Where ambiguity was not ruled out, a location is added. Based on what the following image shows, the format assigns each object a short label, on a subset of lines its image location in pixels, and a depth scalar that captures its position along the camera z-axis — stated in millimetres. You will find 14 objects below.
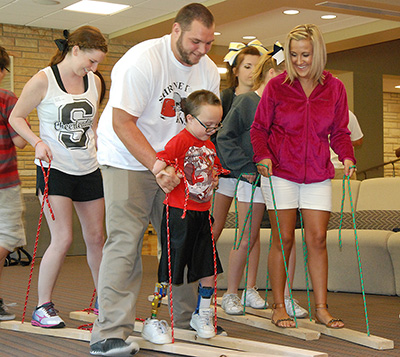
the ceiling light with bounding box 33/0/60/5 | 7461
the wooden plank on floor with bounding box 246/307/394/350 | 2822
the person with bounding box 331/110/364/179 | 4160
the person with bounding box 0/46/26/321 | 3402
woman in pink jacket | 3115
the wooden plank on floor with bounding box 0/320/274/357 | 2545
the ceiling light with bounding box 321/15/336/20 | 8589
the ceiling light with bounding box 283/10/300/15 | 8258
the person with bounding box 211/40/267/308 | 3693
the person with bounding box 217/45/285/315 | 3469
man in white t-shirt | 2545
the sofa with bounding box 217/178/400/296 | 4523
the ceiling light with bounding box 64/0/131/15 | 7609
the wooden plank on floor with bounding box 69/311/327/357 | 2516
